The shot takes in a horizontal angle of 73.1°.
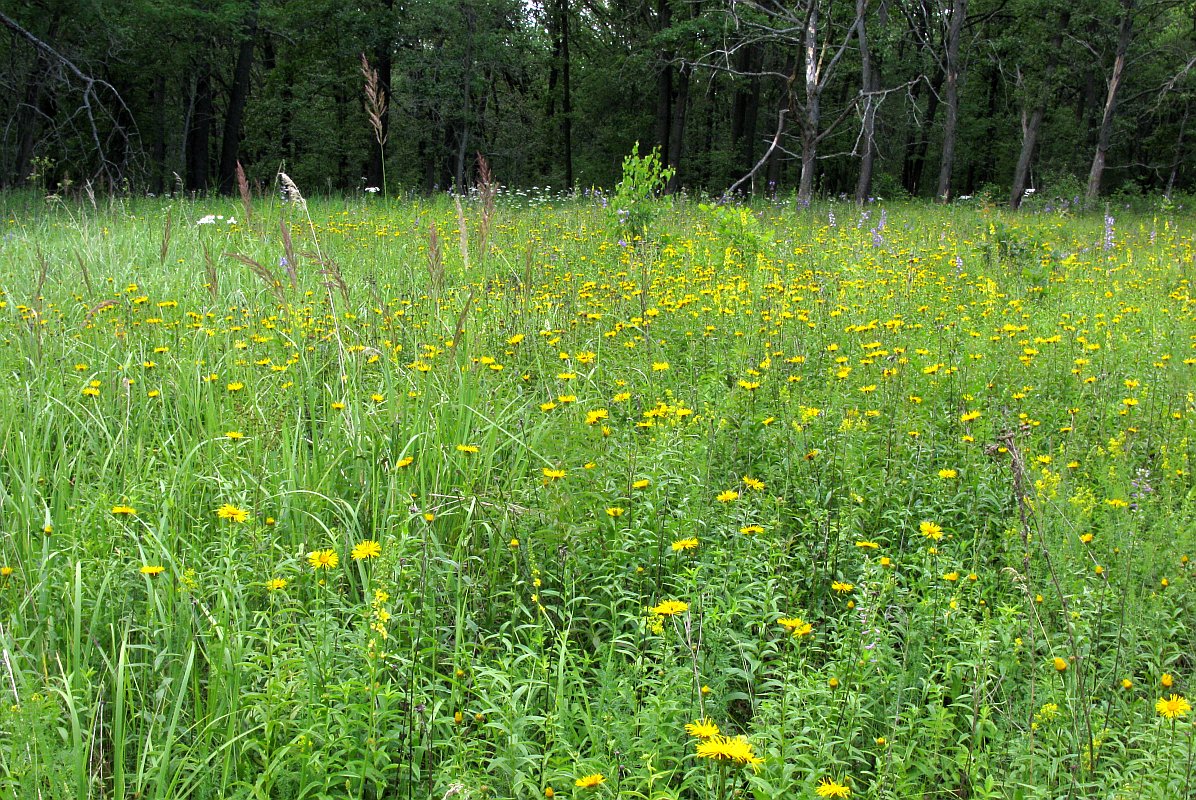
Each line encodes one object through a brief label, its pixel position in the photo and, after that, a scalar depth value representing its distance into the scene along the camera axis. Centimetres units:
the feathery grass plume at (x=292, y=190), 303
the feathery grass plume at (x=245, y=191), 352
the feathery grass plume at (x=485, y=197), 356
